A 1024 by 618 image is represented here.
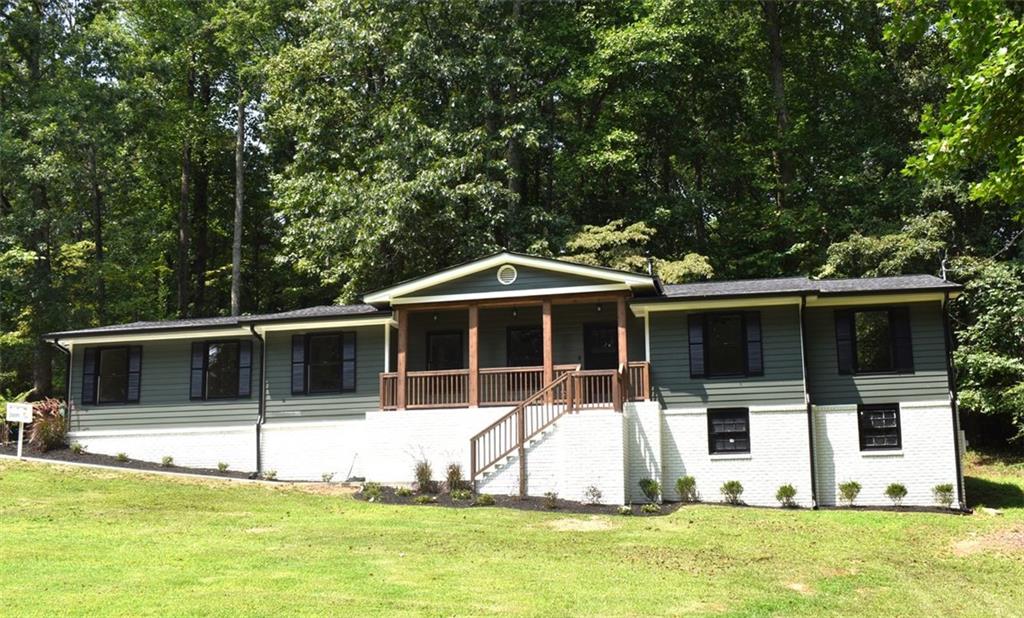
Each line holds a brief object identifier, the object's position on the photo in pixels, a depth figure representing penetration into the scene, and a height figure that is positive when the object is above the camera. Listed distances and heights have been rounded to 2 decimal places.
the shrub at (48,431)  25.22 -0.21
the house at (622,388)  20.95 +0.66
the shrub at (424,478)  21.30 -1.27
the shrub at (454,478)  20.89 -1.25
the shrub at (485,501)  19.86 -1.66
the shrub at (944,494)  20.59 -1.66
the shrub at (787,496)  20.75 -1.68
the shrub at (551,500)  19.55 -1.64
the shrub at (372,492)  20.52 -1.51
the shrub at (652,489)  20.91 -1.52
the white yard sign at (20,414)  23.78 +0.22
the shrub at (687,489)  21.22 -1.55
